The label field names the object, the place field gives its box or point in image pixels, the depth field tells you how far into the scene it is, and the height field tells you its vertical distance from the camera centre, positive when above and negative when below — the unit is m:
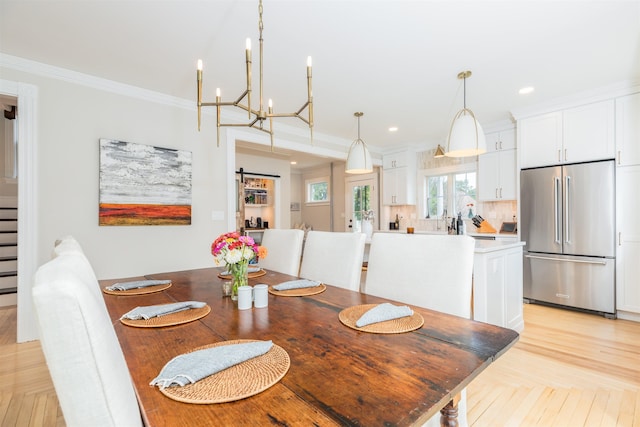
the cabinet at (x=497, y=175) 4.38 +0.55
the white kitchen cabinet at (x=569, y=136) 3.41 +0.91
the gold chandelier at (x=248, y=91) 1.43 +0.61
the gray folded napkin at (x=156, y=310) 1.19 -0.38
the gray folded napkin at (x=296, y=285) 1.63 -0.38
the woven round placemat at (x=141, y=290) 1.62 -0.40
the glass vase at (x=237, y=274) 1.49 -0.28
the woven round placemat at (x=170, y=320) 1.13 -0.39
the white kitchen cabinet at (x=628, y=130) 3.22 +0.87
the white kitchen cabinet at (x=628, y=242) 3.21 -0.29
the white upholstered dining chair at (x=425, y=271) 1.44 -0.29
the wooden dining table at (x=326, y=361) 0.63 -0.40
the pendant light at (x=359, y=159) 3.58 +0.63
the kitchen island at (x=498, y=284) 2.48 -0.59
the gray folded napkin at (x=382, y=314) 1.12 -0.37
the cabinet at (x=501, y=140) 4.39 +1.05
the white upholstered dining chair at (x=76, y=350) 0.42 -0.19
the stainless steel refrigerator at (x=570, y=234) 3.34 -0.23
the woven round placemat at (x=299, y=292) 1.55 -0.39
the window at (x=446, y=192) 5.18 +0.38
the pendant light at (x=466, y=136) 2.62 +0.65
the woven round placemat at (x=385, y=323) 1.06 -0.39
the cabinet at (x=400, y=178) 5.69 +0.66
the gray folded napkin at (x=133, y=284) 1.68 -0.39
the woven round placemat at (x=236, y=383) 0.68 -0.39
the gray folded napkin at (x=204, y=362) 0.73 -0.37
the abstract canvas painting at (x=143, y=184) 3.07 +0.31
